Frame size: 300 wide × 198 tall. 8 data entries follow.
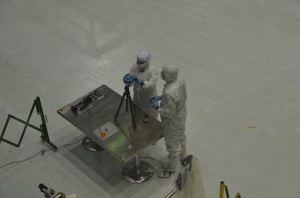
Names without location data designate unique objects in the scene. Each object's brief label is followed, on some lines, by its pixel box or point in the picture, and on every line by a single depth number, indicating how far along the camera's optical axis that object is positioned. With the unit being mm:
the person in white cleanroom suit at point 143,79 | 6594
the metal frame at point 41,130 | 6902
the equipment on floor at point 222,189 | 4716
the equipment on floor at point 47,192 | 4967
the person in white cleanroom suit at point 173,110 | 6199
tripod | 6509
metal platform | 6501
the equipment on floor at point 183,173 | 4773
